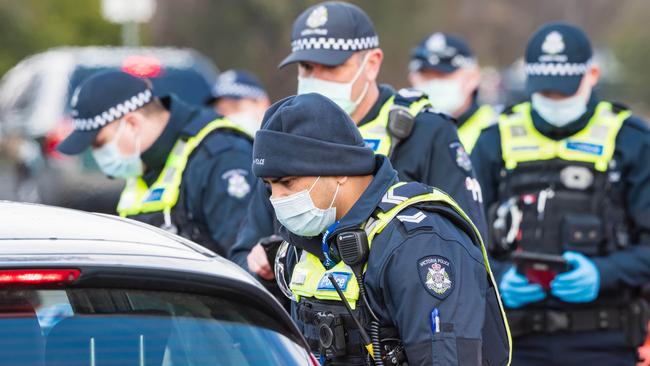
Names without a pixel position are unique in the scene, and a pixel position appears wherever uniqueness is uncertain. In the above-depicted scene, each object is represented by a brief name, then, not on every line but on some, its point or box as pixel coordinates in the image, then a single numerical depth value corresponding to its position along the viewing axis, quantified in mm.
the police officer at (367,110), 9633
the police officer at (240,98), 21906
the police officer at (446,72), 17016
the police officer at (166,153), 11133
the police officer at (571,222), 11375
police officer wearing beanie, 7012
